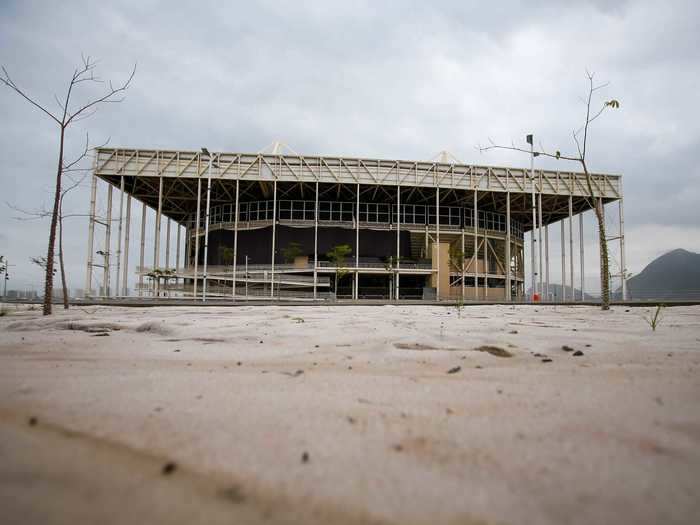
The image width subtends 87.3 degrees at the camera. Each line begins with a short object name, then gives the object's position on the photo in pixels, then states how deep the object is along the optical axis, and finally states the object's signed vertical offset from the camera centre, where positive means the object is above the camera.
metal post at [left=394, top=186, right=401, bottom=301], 33.49 +2.34
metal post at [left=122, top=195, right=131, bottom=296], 31.23 +3.05
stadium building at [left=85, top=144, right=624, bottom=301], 32.03 +6.75
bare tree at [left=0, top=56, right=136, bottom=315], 8.17 +1.84
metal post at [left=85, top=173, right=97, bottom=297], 29.27 +3.52
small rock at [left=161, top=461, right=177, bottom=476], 0.82 -0.42
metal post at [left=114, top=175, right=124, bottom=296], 30.00 +1.66
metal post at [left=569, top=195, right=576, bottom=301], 35.69 +2.97
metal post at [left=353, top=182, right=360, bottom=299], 33.21 +1.36
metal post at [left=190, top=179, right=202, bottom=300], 29.39 +0.63
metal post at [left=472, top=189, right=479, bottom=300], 36.01 +2.59
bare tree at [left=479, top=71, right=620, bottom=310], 9.93 +1.18
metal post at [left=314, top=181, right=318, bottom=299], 31.52 +1.17
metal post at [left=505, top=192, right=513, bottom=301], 35.75 +1.46
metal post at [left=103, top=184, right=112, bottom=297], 29.97 +2.53
